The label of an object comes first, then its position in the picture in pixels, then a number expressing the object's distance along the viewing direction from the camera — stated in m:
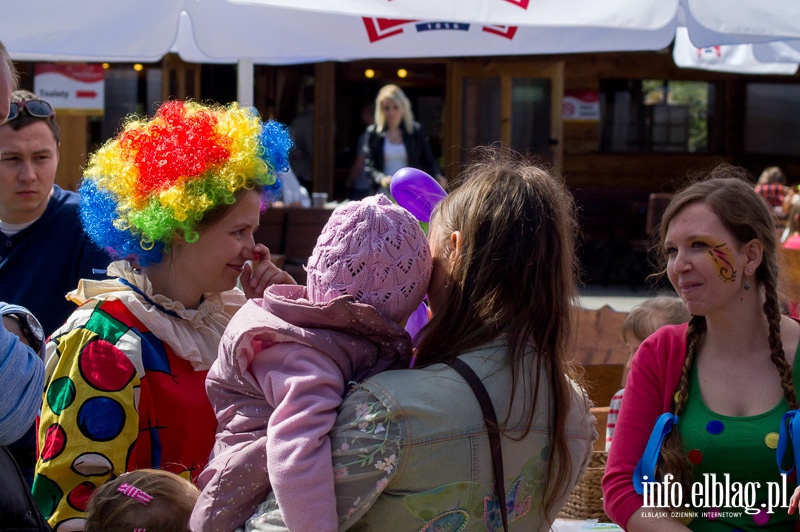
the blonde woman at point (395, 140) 8.81
